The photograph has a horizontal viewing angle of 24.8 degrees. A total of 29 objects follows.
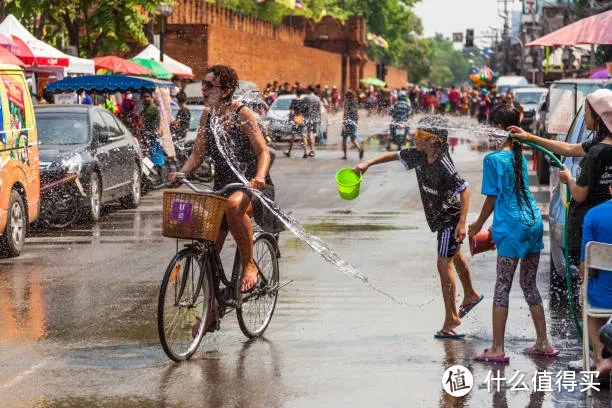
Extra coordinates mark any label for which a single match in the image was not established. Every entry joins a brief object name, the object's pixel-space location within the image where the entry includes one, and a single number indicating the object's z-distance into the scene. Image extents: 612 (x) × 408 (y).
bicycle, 8.64
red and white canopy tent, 25.19
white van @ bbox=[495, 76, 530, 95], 73.78
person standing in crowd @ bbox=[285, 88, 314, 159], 35.09
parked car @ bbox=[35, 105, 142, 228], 18.00
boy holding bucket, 9.80
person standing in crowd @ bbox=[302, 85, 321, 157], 34.82
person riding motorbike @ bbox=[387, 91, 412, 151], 35.97
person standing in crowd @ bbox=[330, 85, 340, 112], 62.03
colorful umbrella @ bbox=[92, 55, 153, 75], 32.09
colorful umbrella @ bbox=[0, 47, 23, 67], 21.22
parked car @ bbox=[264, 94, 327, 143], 40.12
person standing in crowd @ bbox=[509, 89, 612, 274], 8.19
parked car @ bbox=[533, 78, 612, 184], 22.60
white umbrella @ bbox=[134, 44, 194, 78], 38.99
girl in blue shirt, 8.96
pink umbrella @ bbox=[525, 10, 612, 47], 18.53
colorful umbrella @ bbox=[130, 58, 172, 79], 35.03
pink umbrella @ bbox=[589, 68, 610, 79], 26.89
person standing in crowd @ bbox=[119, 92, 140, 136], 28.30
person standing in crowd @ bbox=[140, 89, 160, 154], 26.94
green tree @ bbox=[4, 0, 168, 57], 34.66
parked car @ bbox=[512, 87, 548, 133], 45.38
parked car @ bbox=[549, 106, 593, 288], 11.16
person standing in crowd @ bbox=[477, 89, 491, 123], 61.58
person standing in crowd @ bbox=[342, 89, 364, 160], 32.33
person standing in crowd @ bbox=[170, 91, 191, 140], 27.53
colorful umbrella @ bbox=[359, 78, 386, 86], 92.12
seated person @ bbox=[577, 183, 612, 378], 7.75
